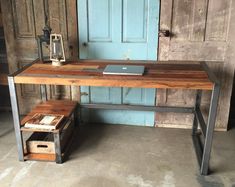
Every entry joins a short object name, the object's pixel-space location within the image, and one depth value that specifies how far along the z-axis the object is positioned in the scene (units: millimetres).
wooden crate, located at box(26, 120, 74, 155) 1979
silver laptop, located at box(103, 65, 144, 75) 1831
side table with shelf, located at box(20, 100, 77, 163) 1940
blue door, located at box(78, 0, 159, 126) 2182
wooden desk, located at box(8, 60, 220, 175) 1694
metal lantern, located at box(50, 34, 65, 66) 2039
